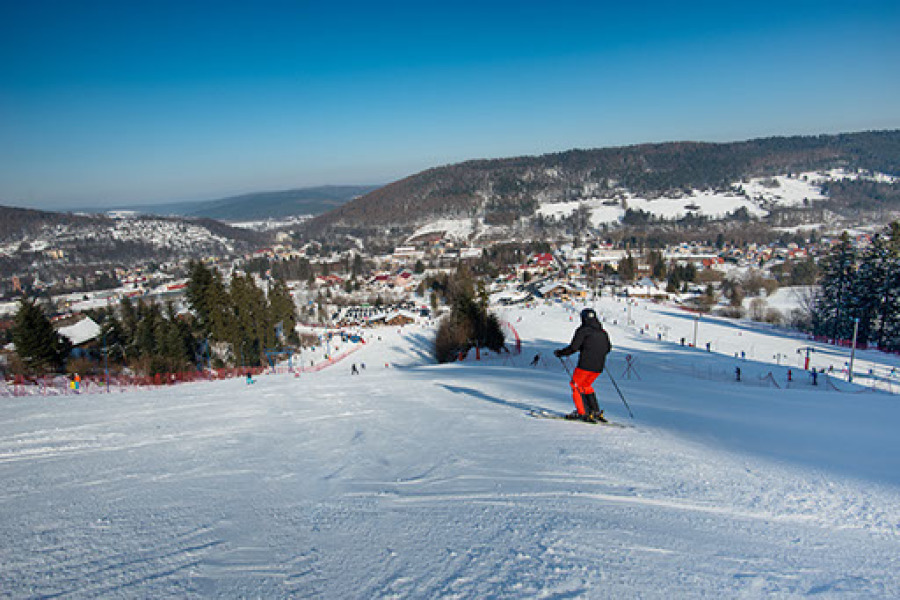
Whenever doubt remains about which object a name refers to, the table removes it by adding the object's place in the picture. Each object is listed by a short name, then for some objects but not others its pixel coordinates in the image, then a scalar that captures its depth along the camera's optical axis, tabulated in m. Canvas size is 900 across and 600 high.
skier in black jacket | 5.80
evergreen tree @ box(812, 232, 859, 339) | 34.06
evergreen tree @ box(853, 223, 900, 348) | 31.75
